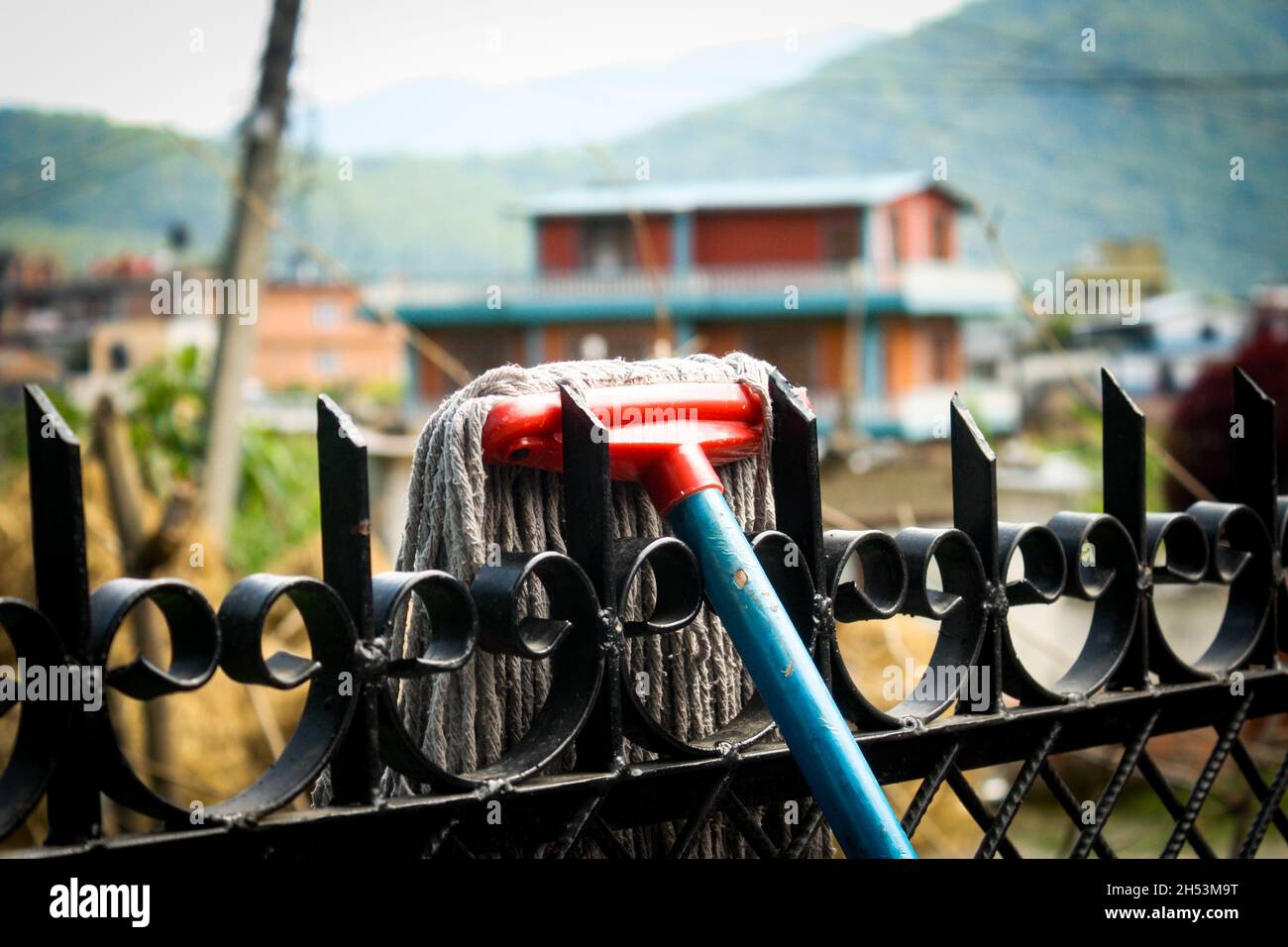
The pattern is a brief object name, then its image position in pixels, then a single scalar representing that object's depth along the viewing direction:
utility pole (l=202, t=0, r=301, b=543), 7.14
